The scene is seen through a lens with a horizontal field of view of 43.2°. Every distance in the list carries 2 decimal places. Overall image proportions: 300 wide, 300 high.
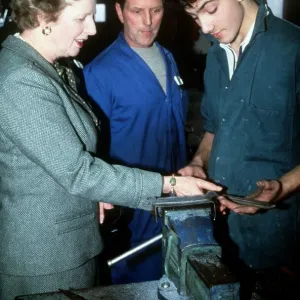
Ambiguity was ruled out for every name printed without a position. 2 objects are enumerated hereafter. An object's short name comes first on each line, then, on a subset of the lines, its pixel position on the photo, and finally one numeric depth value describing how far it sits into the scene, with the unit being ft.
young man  6.23
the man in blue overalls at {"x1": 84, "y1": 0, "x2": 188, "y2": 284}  9.42
